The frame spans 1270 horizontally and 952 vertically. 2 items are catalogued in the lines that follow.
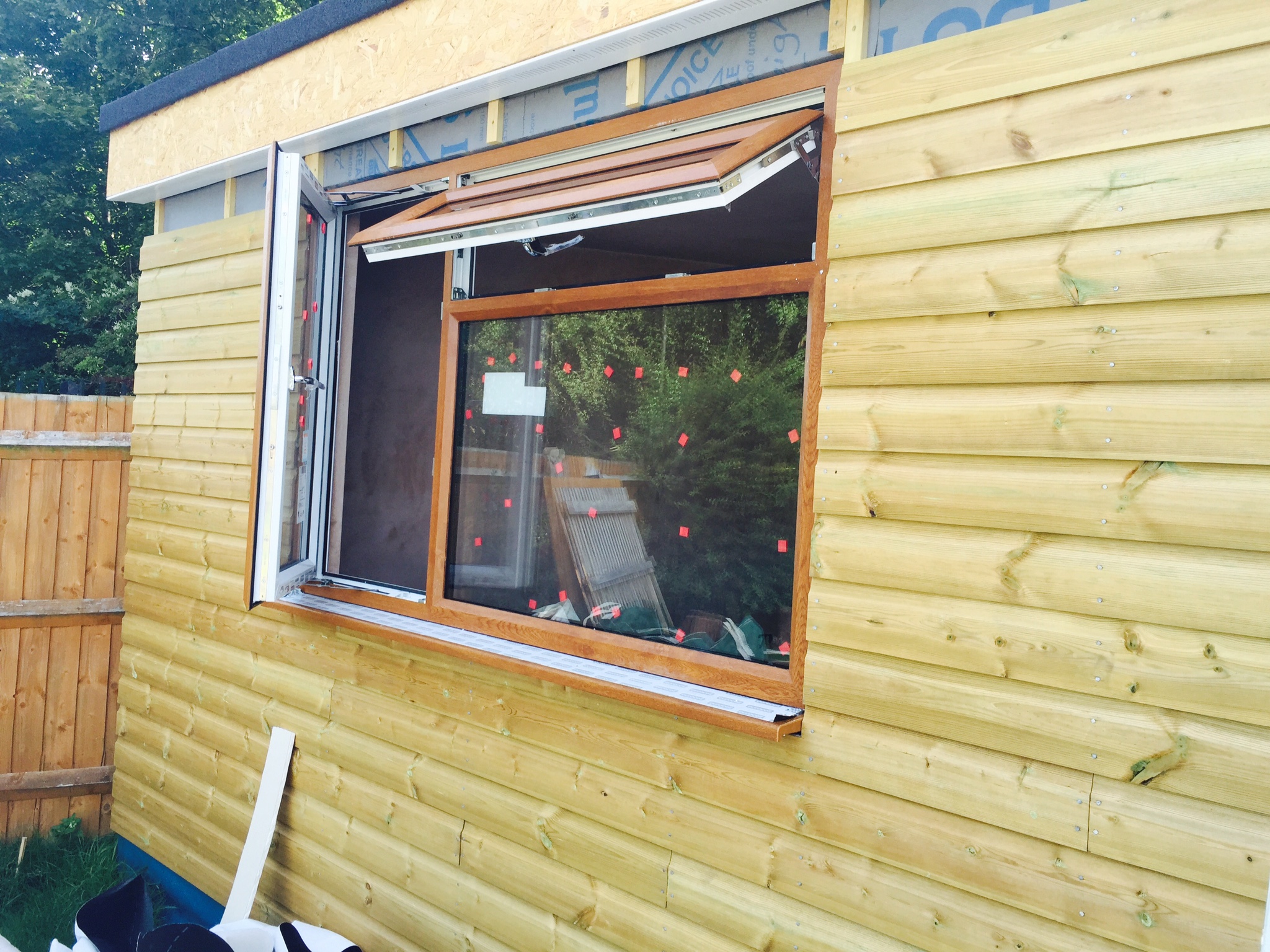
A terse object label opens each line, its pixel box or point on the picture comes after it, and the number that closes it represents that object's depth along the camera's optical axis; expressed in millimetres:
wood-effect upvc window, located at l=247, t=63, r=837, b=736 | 2424
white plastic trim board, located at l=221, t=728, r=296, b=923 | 3703
